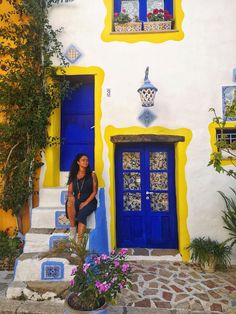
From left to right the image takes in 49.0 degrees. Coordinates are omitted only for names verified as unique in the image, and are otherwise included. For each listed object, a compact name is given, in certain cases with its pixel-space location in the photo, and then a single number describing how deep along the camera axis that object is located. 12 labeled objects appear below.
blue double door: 5.04
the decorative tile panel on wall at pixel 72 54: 5.05
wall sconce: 4.55
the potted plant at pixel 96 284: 2.61
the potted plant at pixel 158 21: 5.04
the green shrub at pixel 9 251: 4.39
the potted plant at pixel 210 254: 4.25
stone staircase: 3.45
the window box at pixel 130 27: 5.07
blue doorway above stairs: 5.38
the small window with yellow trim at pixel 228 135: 4.84
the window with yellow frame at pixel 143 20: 4.96
